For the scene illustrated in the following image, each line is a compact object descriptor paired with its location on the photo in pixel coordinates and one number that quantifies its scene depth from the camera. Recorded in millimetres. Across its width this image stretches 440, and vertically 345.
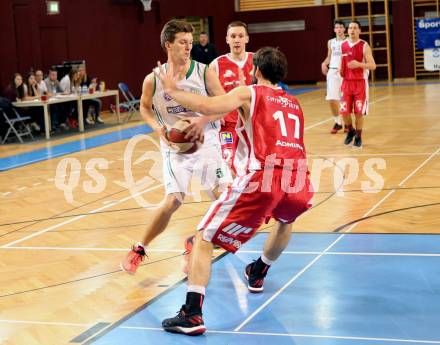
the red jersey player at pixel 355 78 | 11695
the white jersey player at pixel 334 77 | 13883
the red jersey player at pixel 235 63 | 7246
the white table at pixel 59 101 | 15227
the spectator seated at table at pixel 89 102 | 17188
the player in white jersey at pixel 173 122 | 5535
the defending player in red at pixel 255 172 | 4445
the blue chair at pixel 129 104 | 18344
